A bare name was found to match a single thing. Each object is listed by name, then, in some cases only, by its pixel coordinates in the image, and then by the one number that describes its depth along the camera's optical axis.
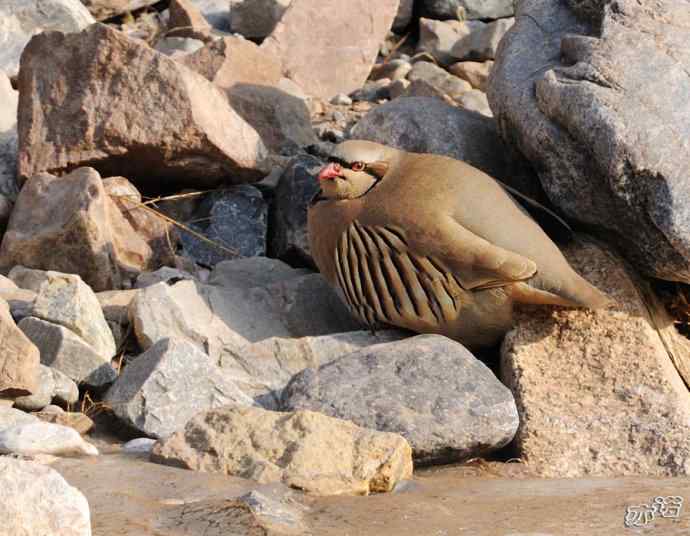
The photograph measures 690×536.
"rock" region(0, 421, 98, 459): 9.09
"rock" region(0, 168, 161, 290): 13.23
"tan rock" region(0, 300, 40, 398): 10.12
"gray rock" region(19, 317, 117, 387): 11.00
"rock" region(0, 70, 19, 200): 15.07
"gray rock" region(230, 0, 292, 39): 21.61
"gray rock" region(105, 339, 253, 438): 10.27
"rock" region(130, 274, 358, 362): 11.88
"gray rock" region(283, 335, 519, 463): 10.30
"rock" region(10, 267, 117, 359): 11.43
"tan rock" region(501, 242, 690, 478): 10.66
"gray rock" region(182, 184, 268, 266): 14.82
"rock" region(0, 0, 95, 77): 20.08
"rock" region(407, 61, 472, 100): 20.44
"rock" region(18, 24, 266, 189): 14.30
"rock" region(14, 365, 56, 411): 10.48
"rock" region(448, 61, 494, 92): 21.27
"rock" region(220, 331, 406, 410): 11.55
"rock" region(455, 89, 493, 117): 19.45
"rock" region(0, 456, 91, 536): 6.83
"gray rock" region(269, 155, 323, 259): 14.42
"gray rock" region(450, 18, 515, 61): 21.92
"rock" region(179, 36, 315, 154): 16.52
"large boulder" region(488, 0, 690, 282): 11.45
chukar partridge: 11.53
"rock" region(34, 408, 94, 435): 10.31
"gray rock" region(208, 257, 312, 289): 13.70
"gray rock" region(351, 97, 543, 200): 13.45
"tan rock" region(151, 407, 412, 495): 8.95
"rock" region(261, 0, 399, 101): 20.41
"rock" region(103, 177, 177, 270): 14.38
